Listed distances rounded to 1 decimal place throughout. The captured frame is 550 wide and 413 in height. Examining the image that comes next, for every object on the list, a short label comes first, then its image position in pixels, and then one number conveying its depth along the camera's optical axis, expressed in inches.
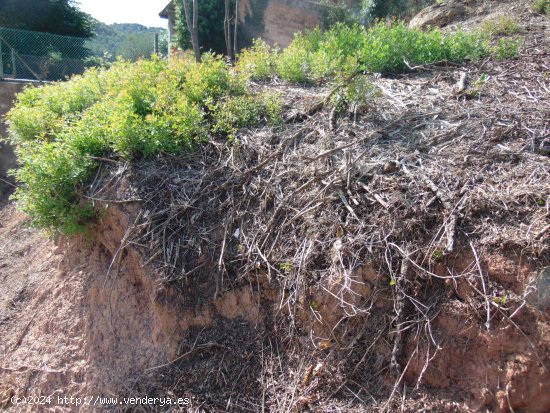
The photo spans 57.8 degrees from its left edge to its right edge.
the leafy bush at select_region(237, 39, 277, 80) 244.8
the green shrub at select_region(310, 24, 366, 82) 209.2
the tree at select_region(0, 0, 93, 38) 585.6
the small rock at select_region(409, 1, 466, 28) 318.3
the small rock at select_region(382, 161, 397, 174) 152.5
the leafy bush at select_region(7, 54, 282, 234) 186.9
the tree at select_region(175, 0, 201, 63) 296.0
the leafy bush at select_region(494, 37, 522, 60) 221.8
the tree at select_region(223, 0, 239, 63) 360.2
